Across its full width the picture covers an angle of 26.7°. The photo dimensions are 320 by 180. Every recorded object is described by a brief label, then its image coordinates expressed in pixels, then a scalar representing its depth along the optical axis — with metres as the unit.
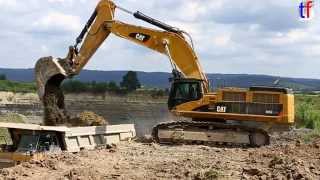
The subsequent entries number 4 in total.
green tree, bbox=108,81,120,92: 77.44
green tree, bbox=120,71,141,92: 83.65
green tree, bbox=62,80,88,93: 76.11
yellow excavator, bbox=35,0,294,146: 20.34
